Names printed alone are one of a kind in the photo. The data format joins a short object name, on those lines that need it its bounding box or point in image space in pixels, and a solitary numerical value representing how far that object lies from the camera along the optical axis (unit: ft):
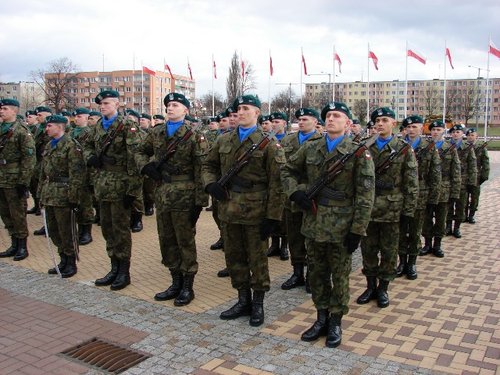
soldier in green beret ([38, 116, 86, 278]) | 20.36
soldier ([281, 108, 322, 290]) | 20.30
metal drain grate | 13.24
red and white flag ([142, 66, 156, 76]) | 95.91
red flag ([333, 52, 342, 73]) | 106.73
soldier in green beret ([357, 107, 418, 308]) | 18.06
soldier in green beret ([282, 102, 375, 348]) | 14.10
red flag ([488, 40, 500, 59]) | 84.82
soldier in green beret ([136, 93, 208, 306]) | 17.33
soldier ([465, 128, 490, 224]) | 33.65
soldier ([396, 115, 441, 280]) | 21.68
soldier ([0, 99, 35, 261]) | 23.44
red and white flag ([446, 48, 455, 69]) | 100.89
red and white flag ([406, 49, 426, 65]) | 94.53
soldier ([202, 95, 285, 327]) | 15.48
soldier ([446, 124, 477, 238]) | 29.96
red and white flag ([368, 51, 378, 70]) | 101.40
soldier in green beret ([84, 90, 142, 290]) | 19.07
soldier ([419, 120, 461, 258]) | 25.48
